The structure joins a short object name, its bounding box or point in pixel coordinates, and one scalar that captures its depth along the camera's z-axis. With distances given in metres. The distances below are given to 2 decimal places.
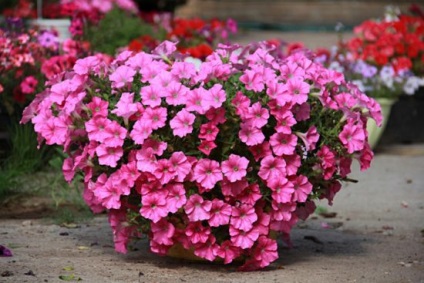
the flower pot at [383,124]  10.73
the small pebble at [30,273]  5.74
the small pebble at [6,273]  5.69
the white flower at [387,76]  11.00
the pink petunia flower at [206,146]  5.71
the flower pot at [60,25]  11.13
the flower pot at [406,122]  11.49
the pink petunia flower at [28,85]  8.68
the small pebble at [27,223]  7.28
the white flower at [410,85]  11.13
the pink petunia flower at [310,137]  5.89
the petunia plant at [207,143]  5.76
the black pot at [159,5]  19.98
